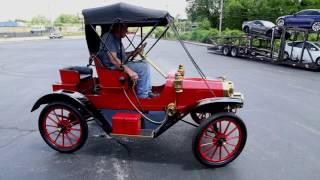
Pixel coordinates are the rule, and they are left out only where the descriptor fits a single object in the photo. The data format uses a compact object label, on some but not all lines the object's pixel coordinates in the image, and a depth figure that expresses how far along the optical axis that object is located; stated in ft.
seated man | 16.02
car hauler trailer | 55.67
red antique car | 15.02
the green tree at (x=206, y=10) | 201.87
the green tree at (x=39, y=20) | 477.77
